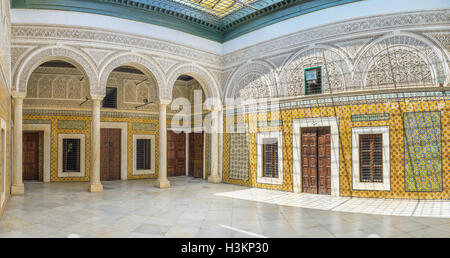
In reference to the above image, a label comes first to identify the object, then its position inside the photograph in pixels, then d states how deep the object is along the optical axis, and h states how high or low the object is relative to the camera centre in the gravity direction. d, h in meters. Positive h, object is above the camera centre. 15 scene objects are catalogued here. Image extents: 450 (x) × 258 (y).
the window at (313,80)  8.02 +1.45
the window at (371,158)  7.04 -0.52
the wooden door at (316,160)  7.80 -0.61
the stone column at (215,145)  10.38 -0.27
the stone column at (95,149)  8.34 -0.30
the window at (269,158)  8.66 -0.61
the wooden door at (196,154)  11.84 -0.68
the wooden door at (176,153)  12.36 -0.65
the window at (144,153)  11.50 -0.59
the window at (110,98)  11.17 +1.42
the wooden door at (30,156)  10.41 -0.59
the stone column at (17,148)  7.77 -0.24
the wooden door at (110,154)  10.99 -0.58
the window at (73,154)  10.59 -0.56
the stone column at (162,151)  9.25 -0.41
